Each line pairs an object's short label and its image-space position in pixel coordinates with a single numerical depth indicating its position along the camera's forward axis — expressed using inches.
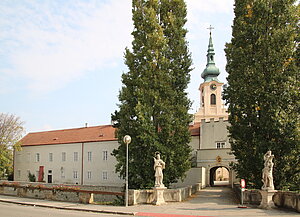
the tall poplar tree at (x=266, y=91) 766.5
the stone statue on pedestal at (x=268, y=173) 660.1
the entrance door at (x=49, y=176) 2015.3
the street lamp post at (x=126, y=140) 713.9
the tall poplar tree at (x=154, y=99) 887.7
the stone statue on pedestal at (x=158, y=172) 741.3
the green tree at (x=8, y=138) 2009.1
